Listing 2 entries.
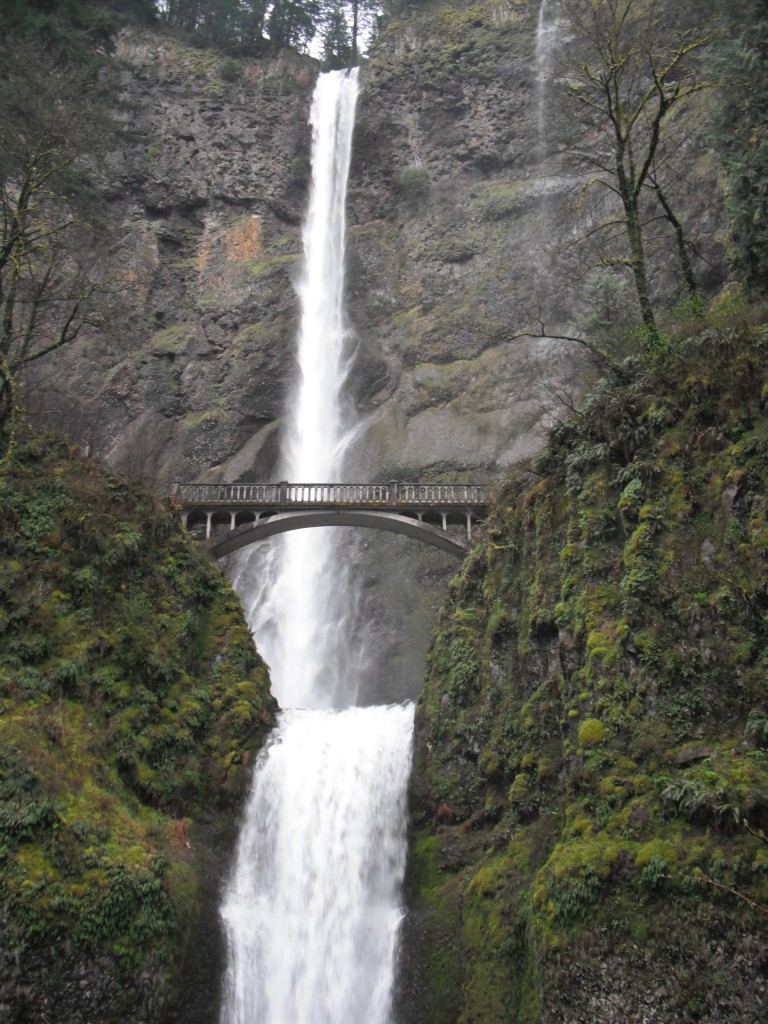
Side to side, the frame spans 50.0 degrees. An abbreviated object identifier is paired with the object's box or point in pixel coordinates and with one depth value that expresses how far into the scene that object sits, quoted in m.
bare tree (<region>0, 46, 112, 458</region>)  18.42
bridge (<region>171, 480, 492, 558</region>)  26.05
